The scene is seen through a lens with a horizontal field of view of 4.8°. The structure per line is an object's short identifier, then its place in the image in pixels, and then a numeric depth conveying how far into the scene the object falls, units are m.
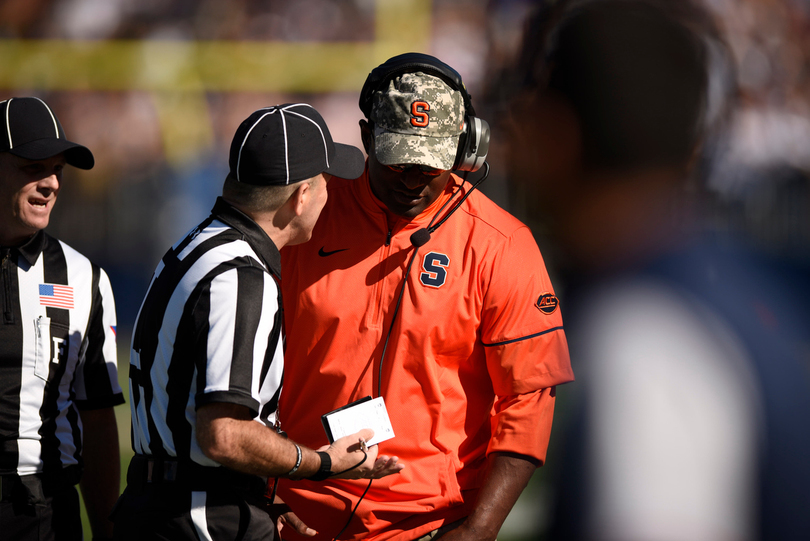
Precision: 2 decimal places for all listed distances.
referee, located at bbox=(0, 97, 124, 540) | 18.64
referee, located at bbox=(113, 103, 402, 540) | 18.23
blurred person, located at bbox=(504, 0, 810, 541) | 10.81
